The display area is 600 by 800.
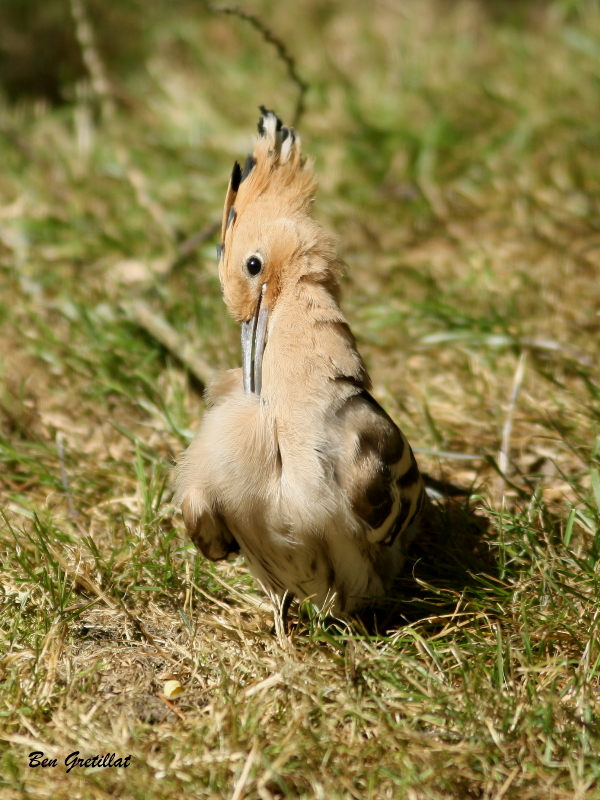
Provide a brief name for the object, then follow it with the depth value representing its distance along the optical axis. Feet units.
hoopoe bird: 15.98
